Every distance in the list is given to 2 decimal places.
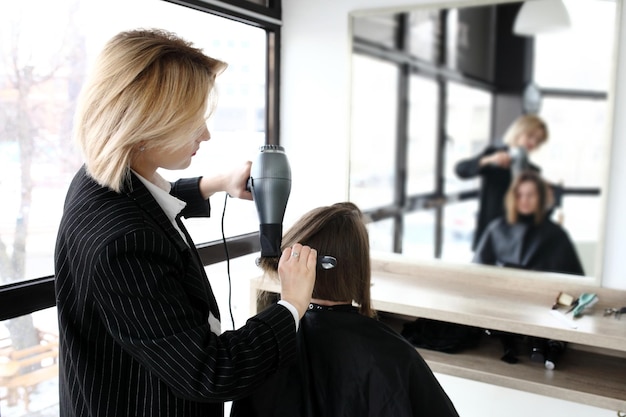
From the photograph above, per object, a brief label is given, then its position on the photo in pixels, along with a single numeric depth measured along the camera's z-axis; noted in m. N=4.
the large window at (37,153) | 1.83
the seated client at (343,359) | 1.52
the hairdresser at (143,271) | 1.07
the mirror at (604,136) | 2.27
